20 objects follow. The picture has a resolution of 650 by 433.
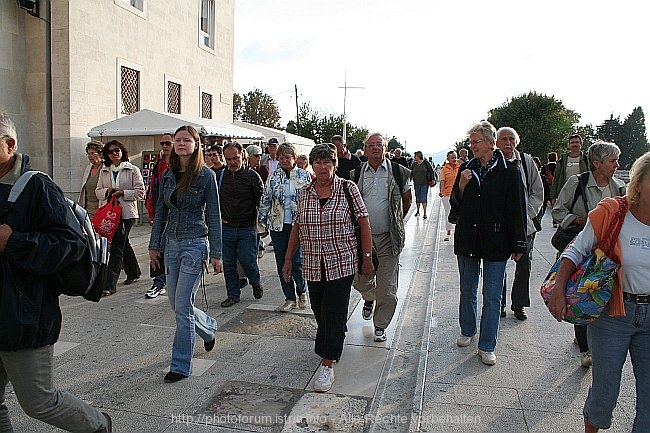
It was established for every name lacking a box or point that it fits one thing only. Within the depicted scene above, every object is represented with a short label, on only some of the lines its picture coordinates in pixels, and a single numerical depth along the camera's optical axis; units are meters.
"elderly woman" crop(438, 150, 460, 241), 11.53
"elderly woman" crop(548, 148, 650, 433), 2.75
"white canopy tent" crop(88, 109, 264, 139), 12.45
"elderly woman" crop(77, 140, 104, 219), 7.05
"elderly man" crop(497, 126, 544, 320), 5.29
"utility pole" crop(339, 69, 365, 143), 40.46
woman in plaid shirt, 4.12
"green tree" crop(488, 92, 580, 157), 43.46
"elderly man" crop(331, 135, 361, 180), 8.91
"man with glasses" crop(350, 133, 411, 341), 5.02
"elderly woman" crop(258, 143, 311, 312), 6.16
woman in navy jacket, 4.51
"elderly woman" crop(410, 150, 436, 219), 15.59
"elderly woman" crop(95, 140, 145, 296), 6.90
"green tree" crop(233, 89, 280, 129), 50.97
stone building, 12.61
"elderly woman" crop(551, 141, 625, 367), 4.32
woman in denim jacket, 4.14
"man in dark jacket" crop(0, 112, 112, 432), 2.46
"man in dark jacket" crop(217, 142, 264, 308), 6.47
